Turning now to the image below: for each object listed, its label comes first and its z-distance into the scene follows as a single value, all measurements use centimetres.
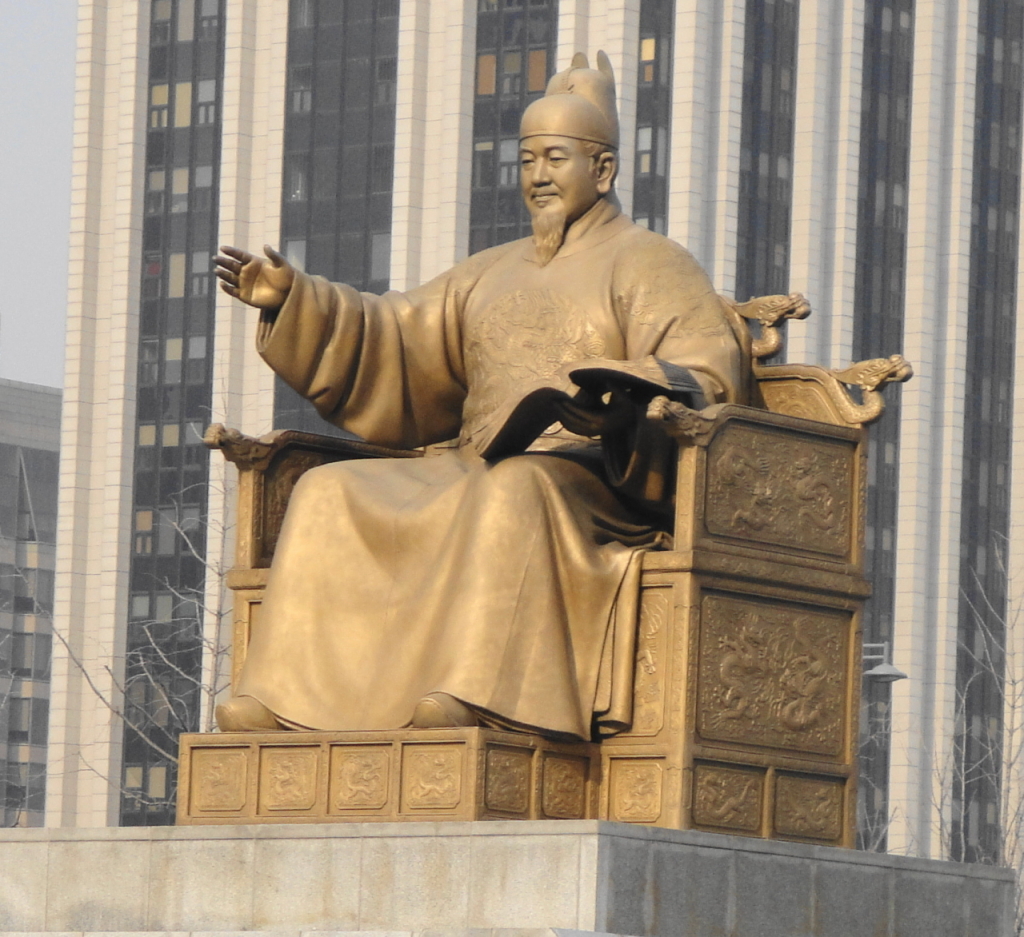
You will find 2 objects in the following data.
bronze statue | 1941
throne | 1904
